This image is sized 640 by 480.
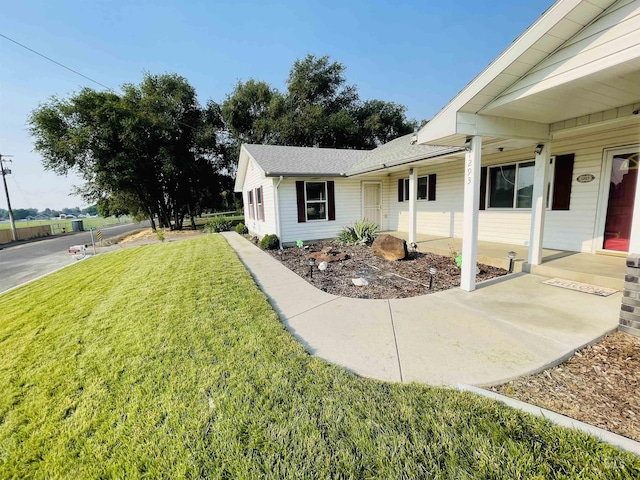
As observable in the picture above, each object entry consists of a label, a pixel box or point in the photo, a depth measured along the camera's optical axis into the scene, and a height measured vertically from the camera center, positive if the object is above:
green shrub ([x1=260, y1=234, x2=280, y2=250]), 9.73 -1.35
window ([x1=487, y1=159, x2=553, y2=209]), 6.83 +0.25
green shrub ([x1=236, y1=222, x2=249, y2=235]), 15.47 -1.31
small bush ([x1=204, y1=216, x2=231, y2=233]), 17.81 -1.23
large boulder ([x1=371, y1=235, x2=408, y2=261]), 6.86 -1.25
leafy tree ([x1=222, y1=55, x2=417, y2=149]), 24.09 +8.66
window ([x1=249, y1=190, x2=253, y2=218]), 13.99 +0.13
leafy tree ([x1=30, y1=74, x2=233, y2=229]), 17.83 +4.89
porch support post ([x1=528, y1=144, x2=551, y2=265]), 5.08 -0.23
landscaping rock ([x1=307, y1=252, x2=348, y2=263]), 7.29 -1.50
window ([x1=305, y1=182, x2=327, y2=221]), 10.41 +0.10
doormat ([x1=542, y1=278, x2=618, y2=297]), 4.21 -1.59
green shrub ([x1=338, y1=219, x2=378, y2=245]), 9.31 -1.18
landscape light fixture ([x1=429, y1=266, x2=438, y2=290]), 4.77 -1.33
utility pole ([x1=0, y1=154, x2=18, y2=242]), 23.72 +3.46
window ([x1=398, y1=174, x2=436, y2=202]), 9.59 +0.39
